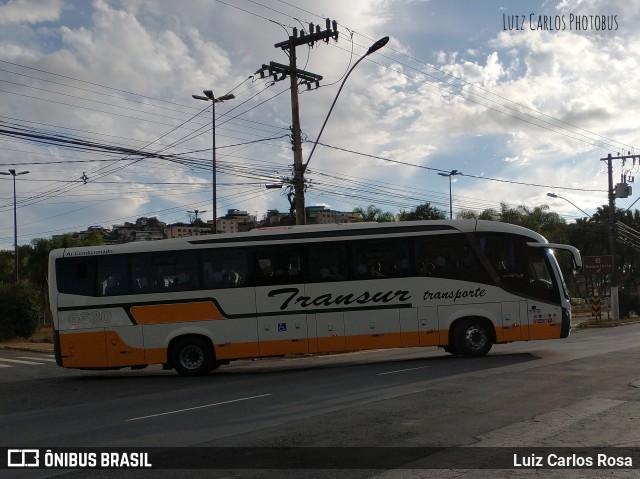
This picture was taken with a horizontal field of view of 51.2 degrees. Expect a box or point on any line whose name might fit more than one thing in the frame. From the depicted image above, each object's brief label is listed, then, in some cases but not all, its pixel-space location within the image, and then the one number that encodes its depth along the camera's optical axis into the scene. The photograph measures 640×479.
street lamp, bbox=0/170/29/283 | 46.03
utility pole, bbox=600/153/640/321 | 42.06
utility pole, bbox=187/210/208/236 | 52.52
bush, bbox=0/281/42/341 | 30.47
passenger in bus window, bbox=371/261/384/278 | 17.02
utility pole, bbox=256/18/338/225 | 24.06
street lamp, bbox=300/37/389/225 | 23.83
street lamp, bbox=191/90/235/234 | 30.58
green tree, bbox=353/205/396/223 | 58.62
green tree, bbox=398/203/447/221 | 60.47
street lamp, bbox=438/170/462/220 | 51.48
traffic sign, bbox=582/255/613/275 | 41.59
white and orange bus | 16.52
